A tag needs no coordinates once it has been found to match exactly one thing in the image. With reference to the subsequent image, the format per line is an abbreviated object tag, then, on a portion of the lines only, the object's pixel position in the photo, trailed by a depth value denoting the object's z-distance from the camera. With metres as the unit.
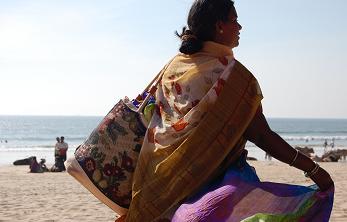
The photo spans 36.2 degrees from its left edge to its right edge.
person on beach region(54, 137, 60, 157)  21.26
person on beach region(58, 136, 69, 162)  21.20
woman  2.09
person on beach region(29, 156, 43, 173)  21.56
